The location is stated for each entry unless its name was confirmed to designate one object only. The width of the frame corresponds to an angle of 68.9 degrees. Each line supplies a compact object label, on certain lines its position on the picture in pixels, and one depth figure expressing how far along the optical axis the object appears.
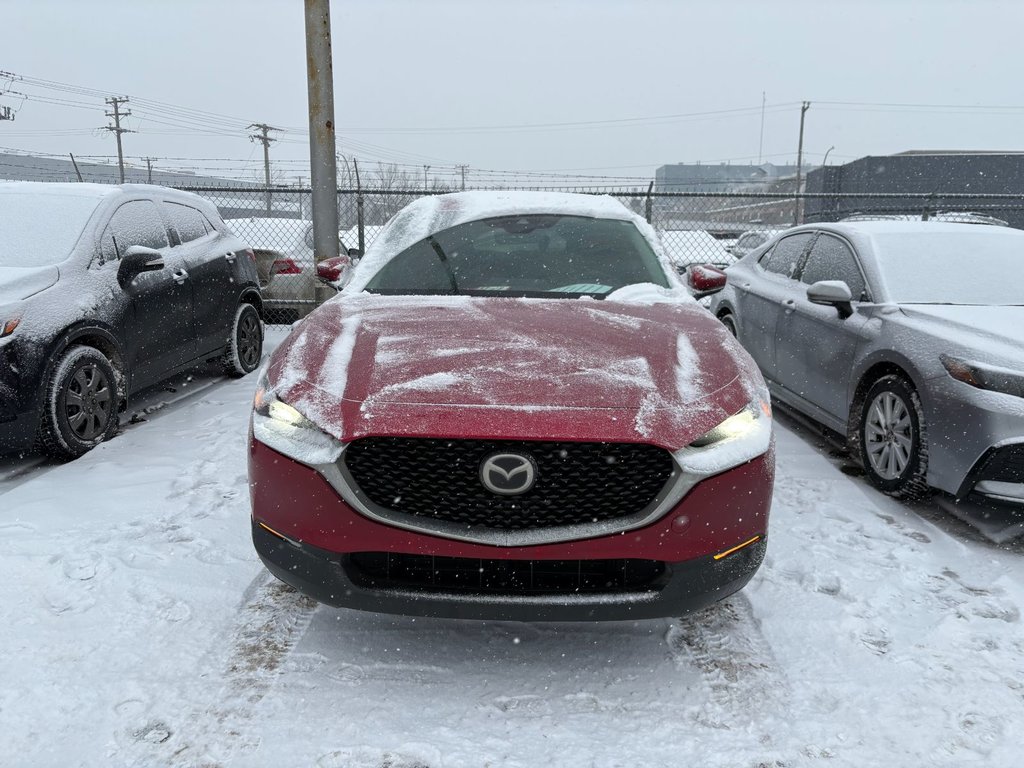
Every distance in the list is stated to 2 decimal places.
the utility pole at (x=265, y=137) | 51.34
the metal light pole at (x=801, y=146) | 54.08
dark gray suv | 4.20
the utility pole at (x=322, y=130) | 7.22
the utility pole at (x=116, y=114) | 51.34
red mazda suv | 2.20
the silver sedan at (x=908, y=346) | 3.54
